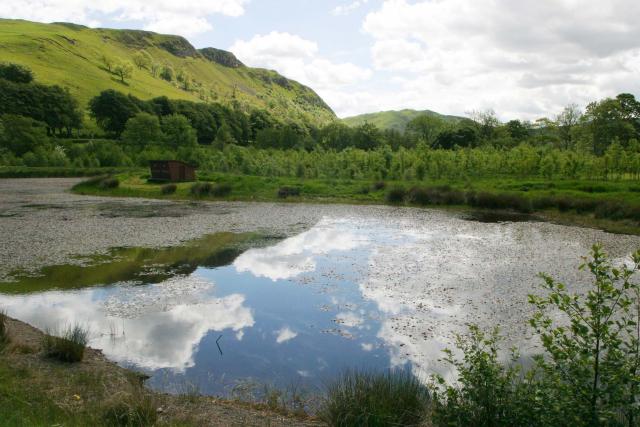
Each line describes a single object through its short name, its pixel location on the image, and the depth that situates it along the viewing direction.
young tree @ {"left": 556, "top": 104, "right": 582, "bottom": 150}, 94.88
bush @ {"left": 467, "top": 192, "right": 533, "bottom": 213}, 37.50
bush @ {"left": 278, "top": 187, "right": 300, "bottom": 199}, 45.84
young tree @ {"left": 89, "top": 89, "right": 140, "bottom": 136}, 102.31
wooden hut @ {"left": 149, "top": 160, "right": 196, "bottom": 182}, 50.72
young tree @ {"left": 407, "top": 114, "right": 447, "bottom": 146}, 125.57
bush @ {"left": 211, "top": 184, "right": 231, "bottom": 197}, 45.78
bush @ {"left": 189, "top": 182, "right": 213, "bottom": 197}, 46.19
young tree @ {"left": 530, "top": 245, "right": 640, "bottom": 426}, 5.28
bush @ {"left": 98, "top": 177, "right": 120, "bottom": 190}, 48.83
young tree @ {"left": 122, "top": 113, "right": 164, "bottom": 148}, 89.38
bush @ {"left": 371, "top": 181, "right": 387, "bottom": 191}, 47.56
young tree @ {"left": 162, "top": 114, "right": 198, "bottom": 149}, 92.19
